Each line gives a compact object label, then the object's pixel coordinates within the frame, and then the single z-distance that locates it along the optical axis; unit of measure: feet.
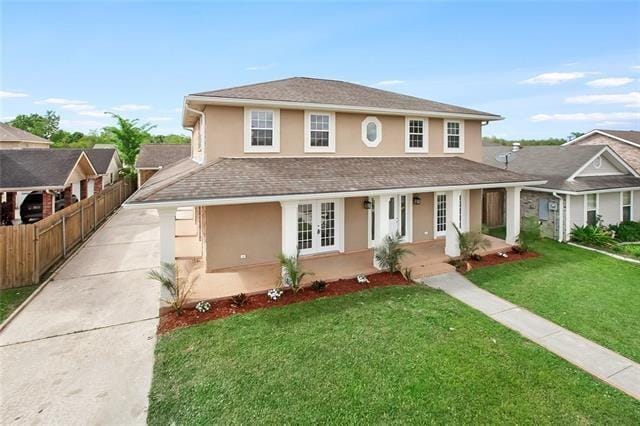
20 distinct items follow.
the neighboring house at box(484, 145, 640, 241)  53.93
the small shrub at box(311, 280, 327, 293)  31.53
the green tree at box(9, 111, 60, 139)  241.35
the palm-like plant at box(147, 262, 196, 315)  27.07
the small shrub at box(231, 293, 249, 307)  28.54
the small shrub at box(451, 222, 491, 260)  39.78
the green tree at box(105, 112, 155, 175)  147.43
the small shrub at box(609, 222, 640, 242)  56.08
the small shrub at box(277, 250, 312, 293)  30.36
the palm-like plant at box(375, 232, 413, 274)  35.65
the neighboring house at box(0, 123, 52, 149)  116.57
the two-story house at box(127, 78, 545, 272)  32.07
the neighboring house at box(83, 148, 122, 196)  97.10
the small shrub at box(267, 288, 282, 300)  29.73
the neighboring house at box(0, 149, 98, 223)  52.70
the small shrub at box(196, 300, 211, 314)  27.25
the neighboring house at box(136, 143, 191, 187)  109.40
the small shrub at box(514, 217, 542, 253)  52.83
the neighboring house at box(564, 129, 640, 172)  73.43
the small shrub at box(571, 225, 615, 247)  51.67
